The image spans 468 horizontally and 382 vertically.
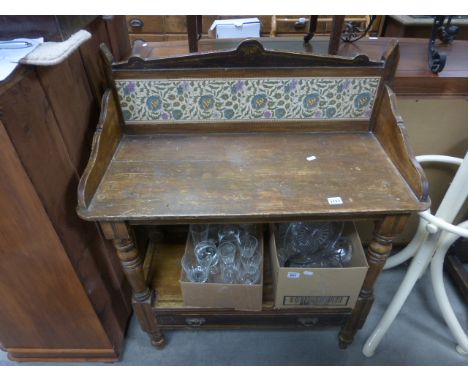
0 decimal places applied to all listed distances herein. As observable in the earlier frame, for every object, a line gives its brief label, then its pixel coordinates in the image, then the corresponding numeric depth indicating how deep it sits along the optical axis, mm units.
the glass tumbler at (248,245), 1134
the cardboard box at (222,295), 1037
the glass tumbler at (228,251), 1138
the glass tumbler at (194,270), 1088
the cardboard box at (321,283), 976
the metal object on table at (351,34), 1274
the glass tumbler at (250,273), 1087
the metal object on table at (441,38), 1064
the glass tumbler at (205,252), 1131
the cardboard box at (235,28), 1596
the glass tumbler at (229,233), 1169
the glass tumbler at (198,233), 1161
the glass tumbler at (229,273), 1106
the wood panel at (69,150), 714
